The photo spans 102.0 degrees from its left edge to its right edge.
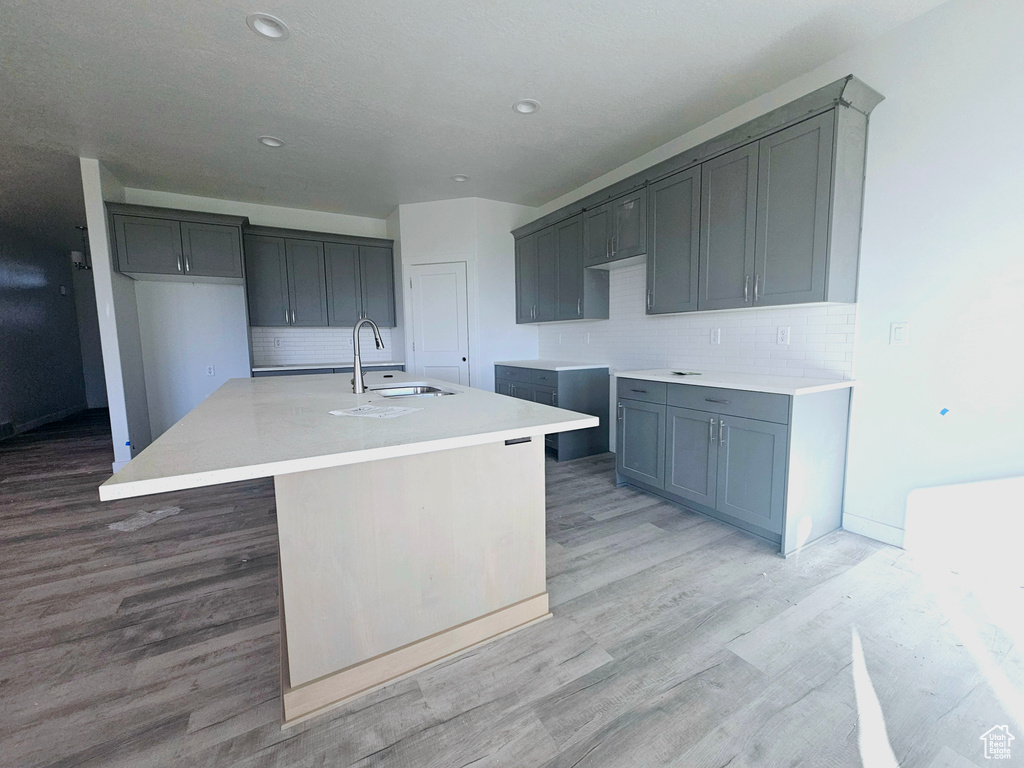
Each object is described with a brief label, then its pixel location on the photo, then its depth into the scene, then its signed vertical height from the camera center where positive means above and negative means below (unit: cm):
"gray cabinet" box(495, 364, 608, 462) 385 -52
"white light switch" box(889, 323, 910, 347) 218 +2
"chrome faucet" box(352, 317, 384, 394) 221 -14
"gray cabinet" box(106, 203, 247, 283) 388 +100
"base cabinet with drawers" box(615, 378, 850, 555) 218 -67
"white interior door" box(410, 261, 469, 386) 481 +25
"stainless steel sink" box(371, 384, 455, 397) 267 -30
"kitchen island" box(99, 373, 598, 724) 119 -61
